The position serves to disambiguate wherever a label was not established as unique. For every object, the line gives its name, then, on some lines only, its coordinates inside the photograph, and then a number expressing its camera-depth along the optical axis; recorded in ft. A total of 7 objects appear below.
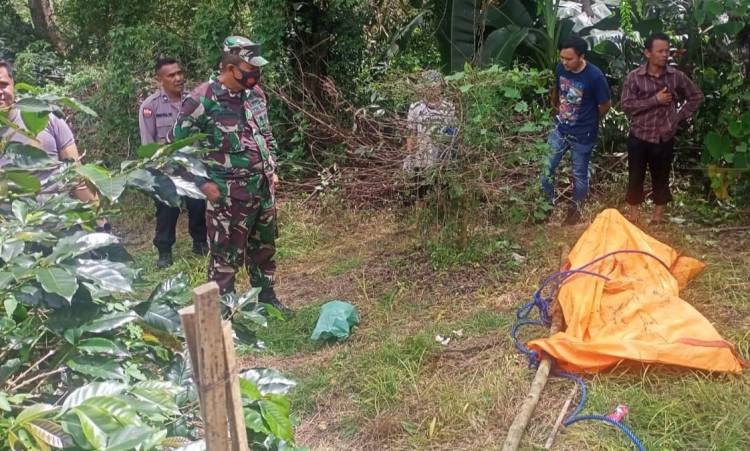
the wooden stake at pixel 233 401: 4.58
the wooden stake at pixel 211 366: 4.29
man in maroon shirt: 16.25
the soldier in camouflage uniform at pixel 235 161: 12.66
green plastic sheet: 13.65
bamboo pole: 9.63
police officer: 17.39
